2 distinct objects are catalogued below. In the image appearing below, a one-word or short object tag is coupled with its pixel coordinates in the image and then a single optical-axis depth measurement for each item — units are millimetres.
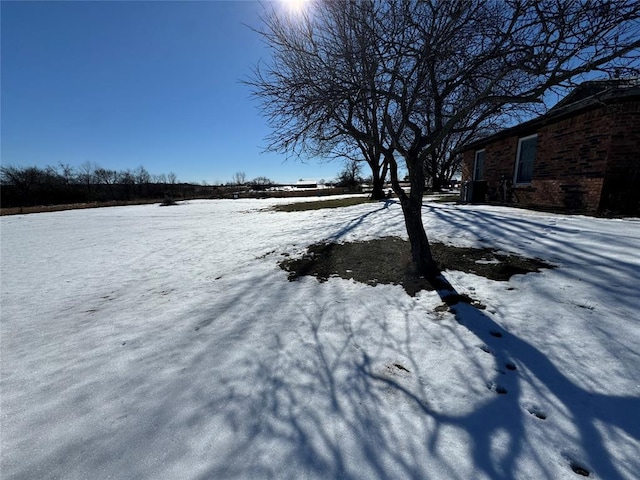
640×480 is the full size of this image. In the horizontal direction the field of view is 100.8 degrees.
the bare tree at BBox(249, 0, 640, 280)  3109
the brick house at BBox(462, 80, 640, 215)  6391
